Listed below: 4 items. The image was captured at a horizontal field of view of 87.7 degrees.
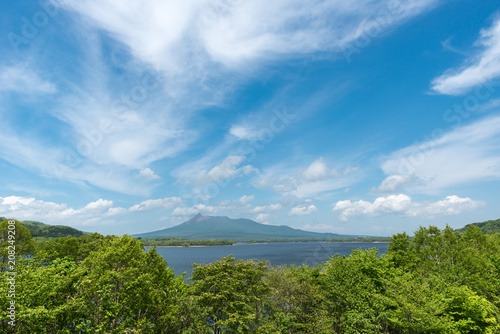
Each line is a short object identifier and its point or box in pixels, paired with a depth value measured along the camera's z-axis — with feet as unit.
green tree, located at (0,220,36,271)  116.37
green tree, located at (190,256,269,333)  62.08
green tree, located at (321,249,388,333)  71.15
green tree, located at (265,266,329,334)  72.92
